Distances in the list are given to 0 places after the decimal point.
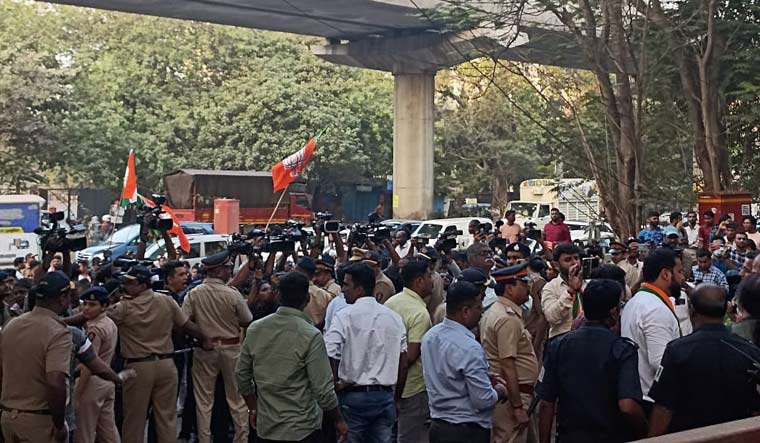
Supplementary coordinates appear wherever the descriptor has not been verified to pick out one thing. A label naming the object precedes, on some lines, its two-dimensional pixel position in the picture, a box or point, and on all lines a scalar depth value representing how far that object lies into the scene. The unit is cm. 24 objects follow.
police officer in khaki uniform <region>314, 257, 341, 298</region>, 979
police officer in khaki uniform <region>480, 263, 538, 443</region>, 675
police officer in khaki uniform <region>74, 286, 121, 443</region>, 779
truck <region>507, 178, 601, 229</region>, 3547
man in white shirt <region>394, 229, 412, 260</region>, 1346
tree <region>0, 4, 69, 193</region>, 3731
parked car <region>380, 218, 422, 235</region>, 1396
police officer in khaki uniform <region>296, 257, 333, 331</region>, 928
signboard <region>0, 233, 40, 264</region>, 2734
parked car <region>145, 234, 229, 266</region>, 2216
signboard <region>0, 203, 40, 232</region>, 3005
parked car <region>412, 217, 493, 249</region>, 2616
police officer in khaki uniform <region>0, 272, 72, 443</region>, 648
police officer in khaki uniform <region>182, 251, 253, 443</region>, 884
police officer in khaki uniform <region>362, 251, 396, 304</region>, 927
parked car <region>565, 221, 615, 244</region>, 1904
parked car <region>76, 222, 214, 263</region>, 2390
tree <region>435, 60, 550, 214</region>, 4538
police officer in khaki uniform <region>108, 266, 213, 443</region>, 812
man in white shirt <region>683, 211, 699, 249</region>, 1723
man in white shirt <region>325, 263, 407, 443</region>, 686
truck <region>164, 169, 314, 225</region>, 3872
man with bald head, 525
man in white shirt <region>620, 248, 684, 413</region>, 641
